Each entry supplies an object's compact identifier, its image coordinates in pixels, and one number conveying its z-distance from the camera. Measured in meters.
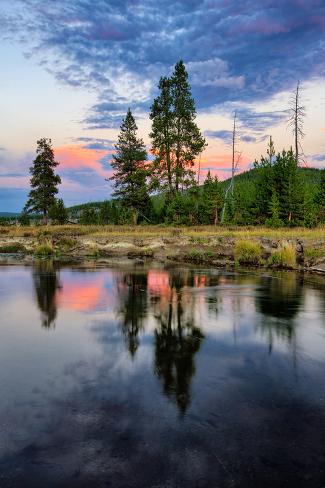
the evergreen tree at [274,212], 38.00
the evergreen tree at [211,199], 51.28
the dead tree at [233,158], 52.62
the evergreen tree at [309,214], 38.47
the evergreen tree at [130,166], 51.25
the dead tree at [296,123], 47.72
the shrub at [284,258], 24.16
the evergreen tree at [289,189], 38.53
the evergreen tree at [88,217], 85.81
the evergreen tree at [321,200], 41.83
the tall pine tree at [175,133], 44.75
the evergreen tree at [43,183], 60.22
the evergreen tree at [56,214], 63.86
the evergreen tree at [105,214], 91.40
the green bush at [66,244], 34.94
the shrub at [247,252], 26.03
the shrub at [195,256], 28.48
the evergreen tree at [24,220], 78.04
